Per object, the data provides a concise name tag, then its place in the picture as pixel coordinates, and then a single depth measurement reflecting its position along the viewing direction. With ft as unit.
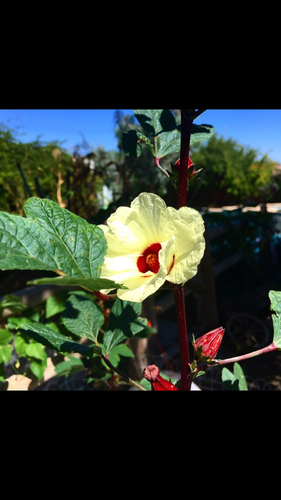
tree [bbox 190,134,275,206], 31.17
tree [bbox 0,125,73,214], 9.21
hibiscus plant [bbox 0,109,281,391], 0.87
